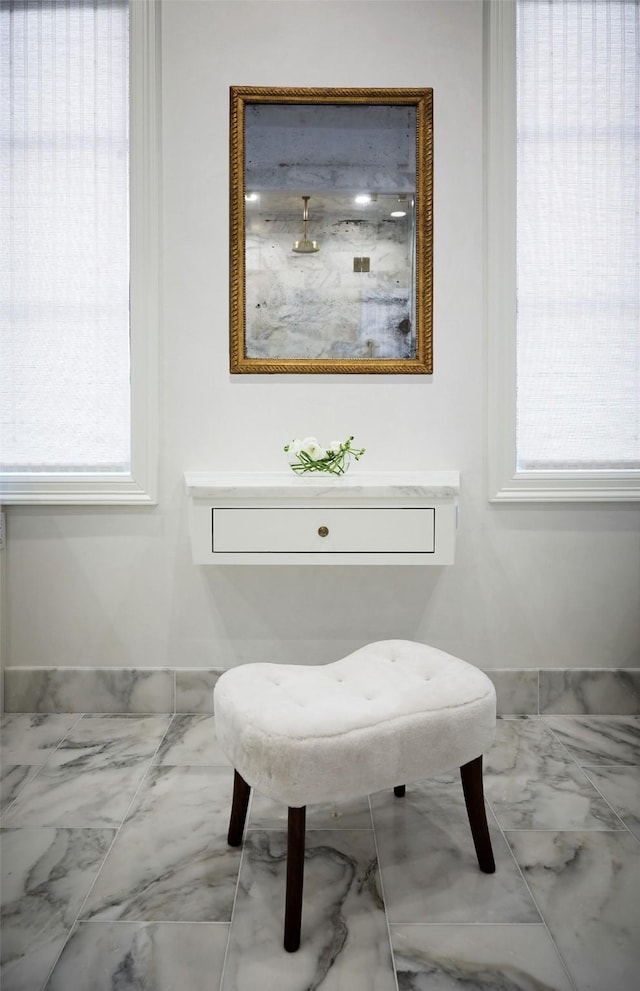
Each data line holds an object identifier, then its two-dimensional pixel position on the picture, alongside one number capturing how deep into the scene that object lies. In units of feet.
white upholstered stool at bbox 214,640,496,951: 3.98
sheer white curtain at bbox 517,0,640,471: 7.40
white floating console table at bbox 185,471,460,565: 6.51
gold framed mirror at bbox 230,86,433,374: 7.27
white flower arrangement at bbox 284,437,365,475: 6.95
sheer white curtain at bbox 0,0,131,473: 7.30
